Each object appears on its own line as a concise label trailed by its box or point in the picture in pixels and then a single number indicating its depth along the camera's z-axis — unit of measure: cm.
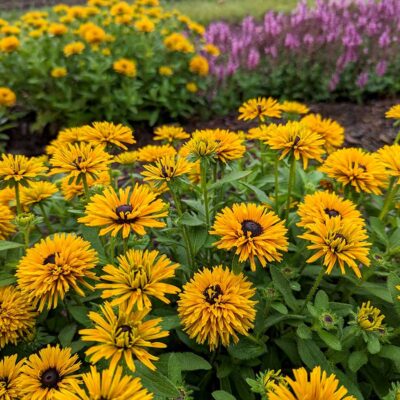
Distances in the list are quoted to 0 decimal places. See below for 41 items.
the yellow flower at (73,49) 125
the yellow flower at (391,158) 55
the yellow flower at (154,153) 62
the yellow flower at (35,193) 62
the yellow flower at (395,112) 65
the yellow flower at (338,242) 45
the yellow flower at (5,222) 58
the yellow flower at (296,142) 55
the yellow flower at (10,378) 44
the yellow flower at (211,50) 146
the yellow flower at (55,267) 45
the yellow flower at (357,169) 57
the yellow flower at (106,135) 58
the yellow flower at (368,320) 46
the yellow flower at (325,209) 51
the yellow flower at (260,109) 69
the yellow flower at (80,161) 52
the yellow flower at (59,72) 125
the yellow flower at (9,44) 127
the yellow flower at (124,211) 45
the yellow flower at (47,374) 42
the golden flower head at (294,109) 75
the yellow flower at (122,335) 38
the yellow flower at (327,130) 69
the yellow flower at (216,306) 45
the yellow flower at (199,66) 140
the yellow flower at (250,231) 47
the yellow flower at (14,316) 49
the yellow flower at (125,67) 126
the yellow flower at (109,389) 35
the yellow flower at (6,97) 122
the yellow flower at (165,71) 135
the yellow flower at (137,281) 41
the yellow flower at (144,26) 134
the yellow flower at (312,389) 36
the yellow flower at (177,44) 137
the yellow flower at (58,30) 129
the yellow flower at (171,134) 72
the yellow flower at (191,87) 140
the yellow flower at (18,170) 54
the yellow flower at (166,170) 52
